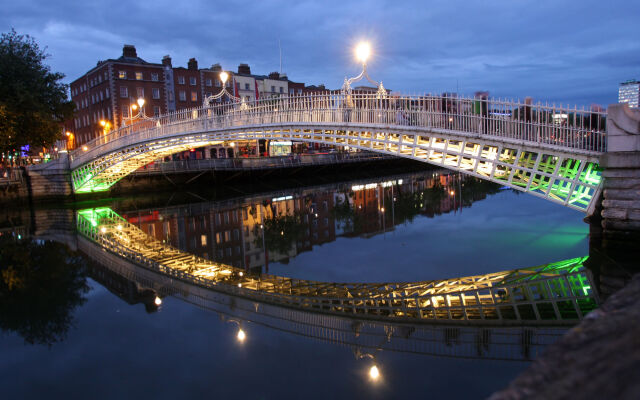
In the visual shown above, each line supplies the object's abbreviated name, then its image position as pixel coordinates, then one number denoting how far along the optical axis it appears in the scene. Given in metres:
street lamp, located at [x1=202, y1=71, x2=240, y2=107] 17.30
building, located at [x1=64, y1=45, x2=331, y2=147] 40.81
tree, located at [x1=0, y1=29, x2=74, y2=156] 22.36
